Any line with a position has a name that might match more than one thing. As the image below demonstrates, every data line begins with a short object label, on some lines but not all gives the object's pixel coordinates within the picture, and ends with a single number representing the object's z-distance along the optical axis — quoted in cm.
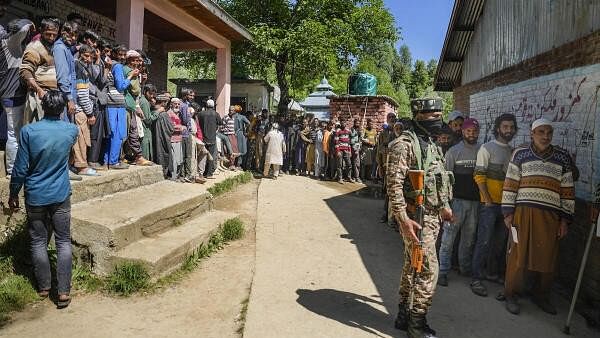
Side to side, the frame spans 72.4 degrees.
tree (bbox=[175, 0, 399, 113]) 1720
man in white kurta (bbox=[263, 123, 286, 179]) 1094
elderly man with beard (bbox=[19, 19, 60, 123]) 409
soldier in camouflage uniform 306
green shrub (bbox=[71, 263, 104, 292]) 378
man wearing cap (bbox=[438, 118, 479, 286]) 459
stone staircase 392
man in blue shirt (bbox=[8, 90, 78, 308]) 333
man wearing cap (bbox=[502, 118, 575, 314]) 380
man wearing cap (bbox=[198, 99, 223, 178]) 866
